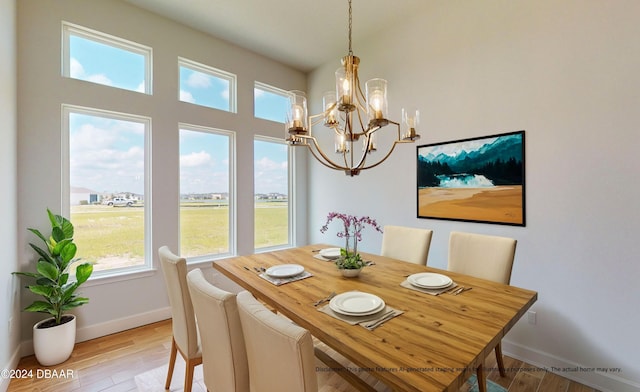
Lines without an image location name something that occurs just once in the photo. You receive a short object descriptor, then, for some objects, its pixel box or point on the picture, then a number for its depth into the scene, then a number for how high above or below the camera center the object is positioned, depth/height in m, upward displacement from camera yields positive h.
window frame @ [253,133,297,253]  4.36 -0.05
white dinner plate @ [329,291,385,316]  1.24 -0.54
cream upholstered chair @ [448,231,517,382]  1.86 -0.47
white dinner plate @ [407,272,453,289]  1.56 -0.53
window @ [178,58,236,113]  3.31 +1.44
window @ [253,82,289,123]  3.93 +1.44
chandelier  1.70 +0.58
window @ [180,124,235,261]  3.32 +0.05
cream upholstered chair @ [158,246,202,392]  1.56 -0.71
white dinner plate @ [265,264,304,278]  1.79 -0.53
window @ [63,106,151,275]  2.67 +0.11
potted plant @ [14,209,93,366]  2.15 -0.81
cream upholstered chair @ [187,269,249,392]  1.12 -0.63
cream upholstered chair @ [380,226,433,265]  2.30 -0.45
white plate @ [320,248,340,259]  2.29 -0.52
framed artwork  2.30 +0.15
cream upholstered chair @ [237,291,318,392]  0.84 -0.53
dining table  0.89 -0.57
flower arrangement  1.79 -0.41
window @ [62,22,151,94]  2.62 +1.45
